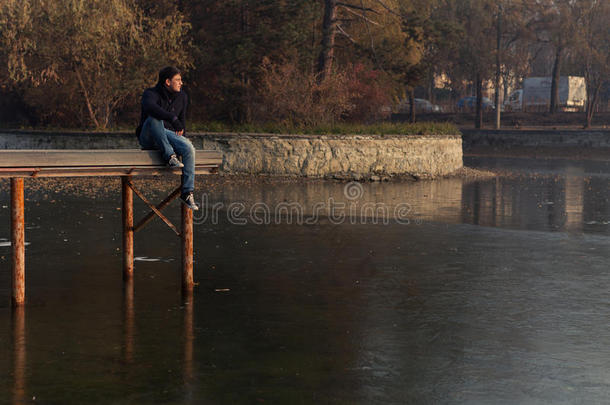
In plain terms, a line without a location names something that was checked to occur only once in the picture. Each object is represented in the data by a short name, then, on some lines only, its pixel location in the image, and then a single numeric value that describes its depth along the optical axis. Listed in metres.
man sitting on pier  9.45
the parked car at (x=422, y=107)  74.56
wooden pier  8.66
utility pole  54.72
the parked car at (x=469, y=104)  74.22
